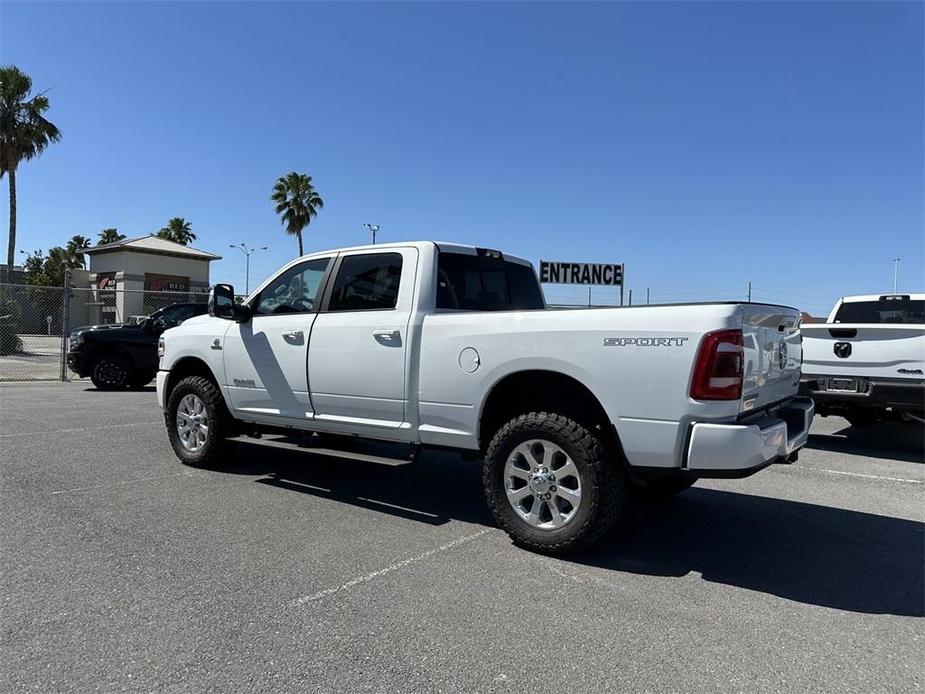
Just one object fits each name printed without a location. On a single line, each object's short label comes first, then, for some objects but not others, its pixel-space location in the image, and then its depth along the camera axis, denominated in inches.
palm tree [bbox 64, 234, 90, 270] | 2559.1
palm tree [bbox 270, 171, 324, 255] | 1713.8
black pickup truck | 517.7
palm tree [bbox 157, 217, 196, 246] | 2372.0
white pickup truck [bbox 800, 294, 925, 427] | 287.9
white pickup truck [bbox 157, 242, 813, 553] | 143.5
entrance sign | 598.2
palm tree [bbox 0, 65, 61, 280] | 1167.6
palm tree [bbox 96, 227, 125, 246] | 2536.9
